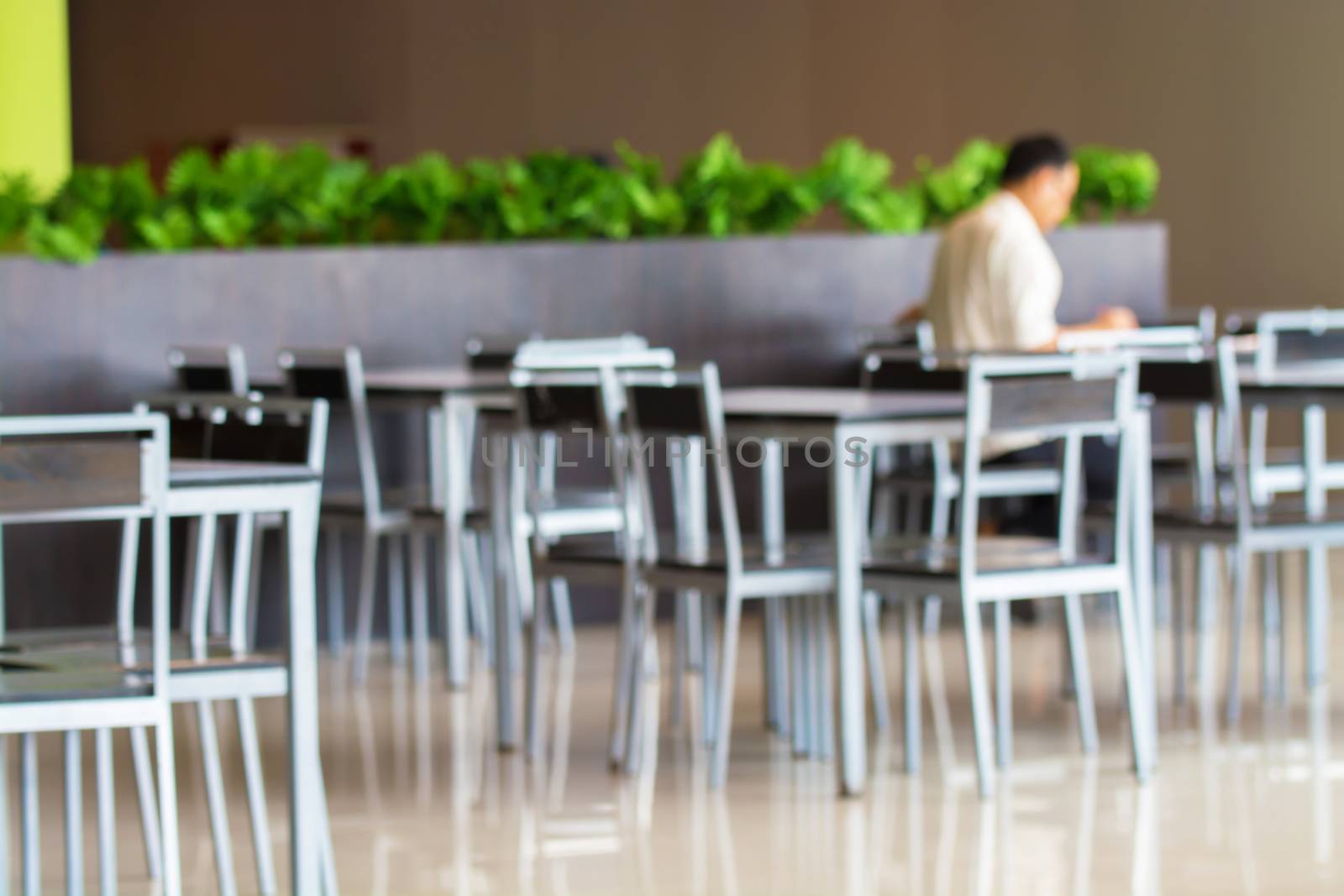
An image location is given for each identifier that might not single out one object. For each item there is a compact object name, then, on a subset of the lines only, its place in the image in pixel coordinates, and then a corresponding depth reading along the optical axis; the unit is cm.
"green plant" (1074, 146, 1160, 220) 1410
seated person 1045
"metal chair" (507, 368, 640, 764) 834
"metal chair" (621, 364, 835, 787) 780
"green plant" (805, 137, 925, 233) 1303
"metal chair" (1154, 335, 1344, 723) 892
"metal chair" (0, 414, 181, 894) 514
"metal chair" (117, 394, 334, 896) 573
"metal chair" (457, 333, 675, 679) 921
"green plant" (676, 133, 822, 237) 1291
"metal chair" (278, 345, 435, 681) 1067
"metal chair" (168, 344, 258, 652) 1073
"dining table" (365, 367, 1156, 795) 766
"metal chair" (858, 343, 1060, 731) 935
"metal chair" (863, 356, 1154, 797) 761
